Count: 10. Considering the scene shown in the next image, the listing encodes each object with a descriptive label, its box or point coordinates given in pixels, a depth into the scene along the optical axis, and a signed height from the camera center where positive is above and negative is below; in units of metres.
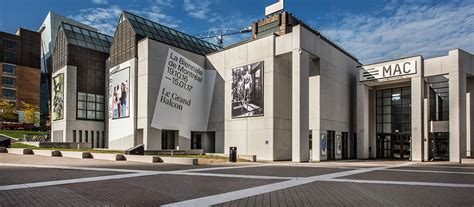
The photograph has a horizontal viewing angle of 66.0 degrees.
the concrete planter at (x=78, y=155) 26.18 -2.57
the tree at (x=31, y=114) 72.00 +1.03
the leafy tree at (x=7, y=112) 68.31 +1.34
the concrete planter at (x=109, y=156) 24.42 -2.52
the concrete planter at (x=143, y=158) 23.00 -2.49
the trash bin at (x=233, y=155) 24.44 -2.32
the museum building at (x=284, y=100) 29.64 +1.94
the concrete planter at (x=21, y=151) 29.72 -2.62
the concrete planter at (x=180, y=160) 21.62 -2.46
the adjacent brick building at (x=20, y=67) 85.06 +12.76
